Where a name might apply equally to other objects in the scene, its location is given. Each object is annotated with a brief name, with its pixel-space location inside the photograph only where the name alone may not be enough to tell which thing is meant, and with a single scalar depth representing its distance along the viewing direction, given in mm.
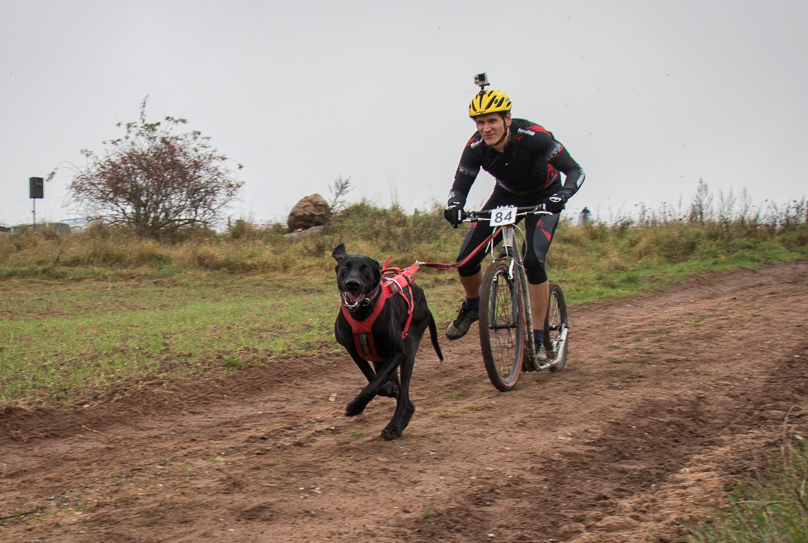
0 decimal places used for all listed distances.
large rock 18547
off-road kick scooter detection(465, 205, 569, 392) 5426
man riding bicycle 5566
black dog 4414
